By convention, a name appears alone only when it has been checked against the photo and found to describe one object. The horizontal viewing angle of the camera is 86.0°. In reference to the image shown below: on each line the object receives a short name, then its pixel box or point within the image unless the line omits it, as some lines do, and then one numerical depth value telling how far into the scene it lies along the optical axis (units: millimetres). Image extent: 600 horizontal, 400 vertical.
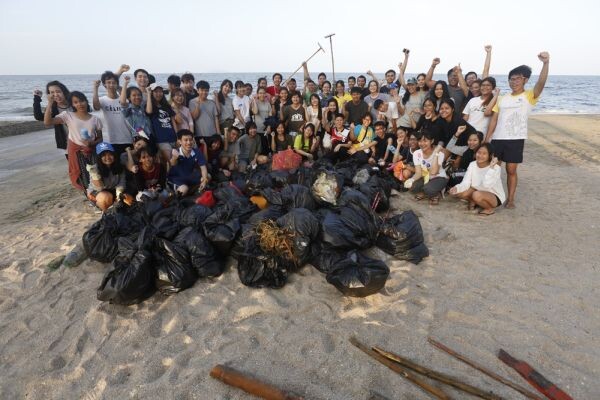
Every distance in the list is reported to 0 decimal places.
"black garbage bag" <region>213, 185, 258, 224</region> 3578
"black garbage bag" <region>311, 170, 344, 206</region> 3944
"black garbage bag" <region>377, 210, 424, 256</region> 3340
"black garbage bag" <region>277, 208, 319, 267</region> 3100
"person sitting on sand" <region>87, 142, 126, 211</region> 4164
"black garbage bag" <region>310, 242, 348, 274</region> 3072
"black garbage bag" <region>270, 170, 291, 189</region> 4676
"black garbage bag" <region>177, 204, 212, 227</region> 3479
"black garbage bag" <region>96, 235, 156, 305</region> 2697
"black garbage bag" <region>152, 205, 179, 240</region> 3340
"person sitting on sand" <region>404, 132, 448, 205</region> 4773
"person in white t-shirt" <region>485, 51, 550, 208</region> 4172
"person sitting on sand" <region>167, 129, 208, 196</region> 4602
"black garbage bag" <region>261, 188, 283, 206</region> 3867
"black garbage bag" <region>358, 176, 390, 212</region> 4238
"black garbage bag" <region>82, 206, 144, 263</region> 3271
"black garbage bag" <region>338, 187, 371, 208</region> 3637
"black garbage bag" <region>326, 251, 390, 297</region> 2656
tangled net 3074
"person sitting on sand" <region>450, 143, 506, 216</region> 4297
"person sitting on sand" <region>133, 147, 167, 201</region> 4320
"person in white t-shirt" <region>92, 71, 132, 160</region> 4492
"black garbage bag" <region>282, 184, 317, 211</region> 3816
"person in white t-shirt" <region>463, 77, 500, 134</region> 4672
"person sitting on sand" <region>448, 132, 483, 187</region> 5043
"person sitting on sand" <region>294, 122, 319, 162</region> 5930
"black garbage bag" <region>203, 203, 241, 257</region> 3199
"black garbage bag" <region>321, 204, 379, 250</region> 3158
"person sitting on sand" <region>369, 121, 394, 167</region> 5762
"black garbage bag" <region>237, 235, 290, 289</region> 2977
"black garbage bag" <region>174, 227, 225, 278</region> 3061
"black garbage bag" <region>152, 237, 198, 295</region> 2887
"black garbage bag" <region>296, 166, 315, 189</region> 4530
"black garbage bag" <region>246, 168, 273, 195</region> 4427
